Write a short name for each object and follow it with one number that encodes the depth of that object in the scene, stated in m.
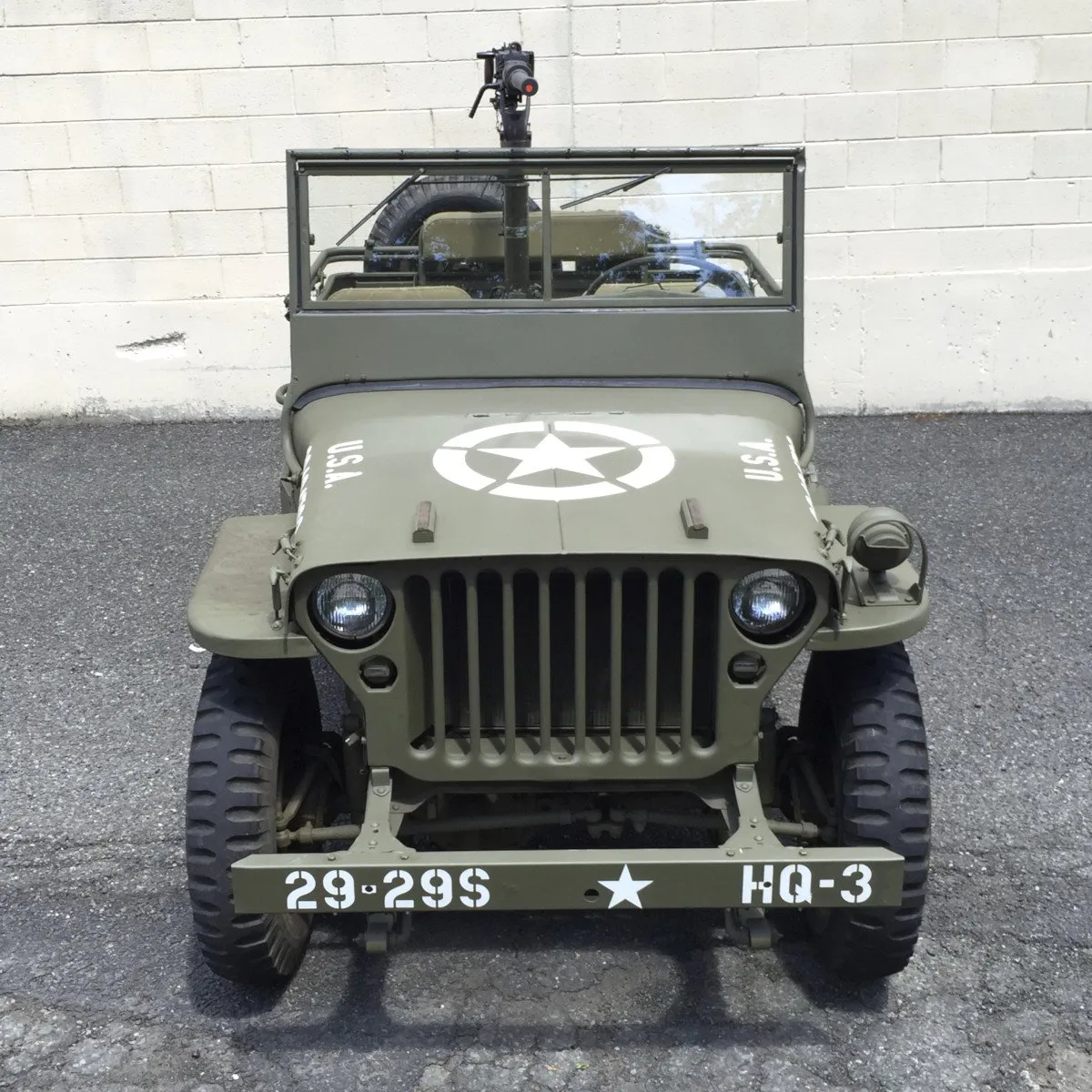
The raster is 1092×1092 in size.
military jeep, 2.64
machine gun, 4.08
